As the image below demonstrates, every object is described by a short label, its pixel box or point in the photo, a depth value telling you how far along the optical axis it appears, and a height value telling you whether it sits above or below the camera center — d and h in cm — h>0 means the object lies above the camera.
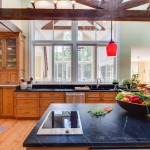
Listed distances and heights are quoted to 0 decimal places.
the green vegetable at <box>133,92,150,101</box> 185 -27
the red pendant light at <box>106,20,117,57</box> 258 +37
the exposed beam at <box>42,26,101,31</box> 549 +149
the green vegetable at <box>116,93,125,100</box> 205 -29
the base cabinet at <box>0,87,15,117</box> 482 -83
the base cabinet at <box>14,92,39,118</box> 473 -91
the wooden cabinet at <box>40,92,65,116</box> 475 -71
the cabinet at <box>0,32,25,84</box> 493 +45
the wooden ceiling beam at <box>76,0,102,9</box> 348 +153
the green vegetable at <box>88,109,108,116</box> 199 -48
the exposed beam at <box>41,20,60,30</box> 551 +158
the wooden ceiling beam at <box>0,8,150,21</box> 319 +113
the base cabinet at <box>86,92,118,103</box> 475 -66
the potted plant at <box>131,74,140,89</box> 521 -26
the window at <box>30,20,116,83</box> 550 +73
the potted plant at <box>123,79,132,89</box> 519 -32
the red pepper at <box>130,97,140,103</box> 185 -30
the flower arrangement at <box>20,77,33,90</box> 496 -32
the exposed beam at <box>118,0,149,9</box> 339 +152
